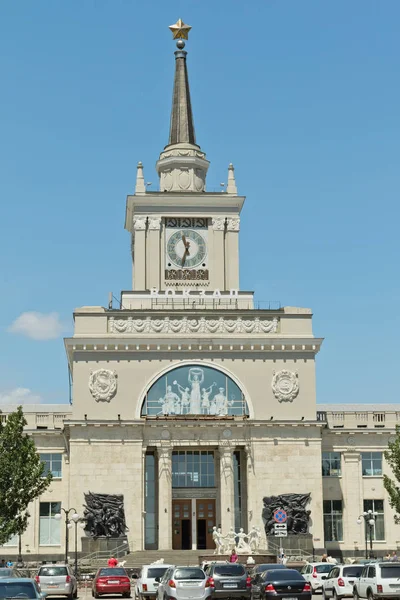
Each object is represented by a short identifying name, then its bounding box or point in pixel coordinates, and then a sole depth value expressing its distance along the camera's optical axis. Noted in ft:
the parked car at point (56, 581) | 158.10
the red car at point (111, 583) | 167.22
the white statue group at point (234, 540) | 231.09
